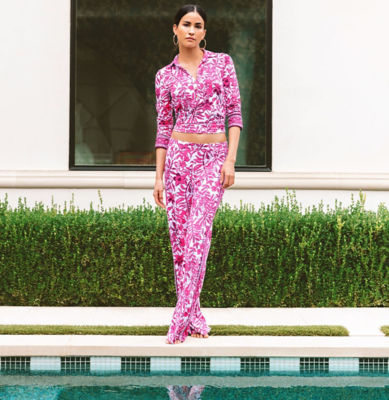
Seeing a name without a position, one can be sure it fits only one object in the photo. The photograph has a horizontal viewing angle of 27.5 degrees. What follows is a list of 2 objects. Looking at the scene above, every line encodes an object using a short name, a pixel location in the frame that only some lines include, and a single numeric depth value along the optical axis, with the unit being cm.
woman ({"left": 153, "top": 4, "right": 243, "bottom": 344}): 579
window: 1049
